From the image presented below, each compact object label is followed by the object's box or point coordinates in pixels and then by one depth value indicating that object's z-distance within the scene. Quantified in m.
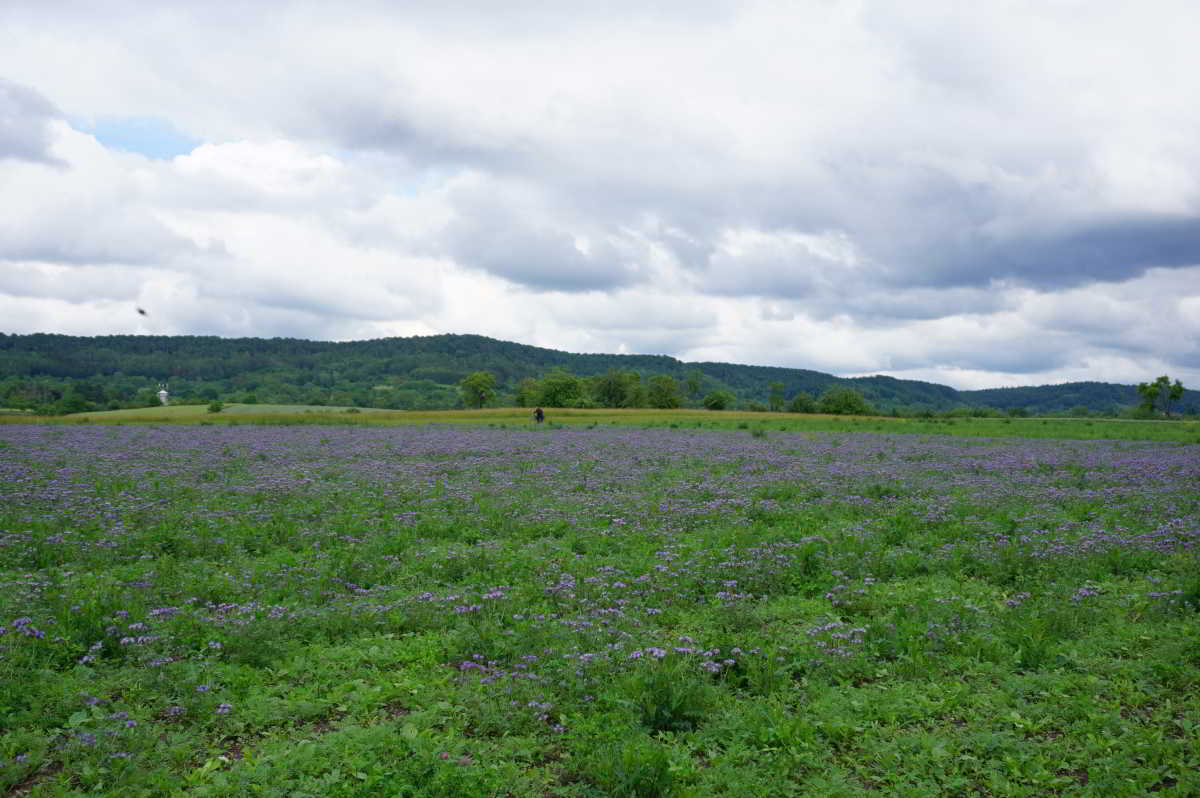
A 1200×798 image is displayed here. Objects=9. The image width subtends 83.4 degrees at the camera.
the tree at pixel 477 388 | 137.25
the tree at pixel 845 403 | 138.62
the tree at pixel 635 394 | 140.62
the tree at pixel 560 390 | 128.75
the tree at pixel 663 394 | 141.75
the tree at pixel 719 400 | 162.25
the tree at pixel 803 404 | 152.00
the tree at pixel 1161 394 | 116.25
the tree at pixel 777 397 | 166.75
